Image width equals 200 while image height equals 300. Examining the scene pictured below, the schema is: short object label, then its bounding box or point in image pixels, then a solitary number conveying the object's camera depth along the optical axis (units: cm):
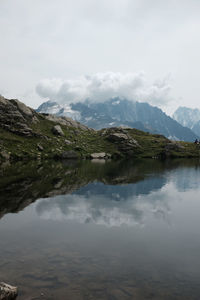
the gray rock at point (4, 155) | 12102
